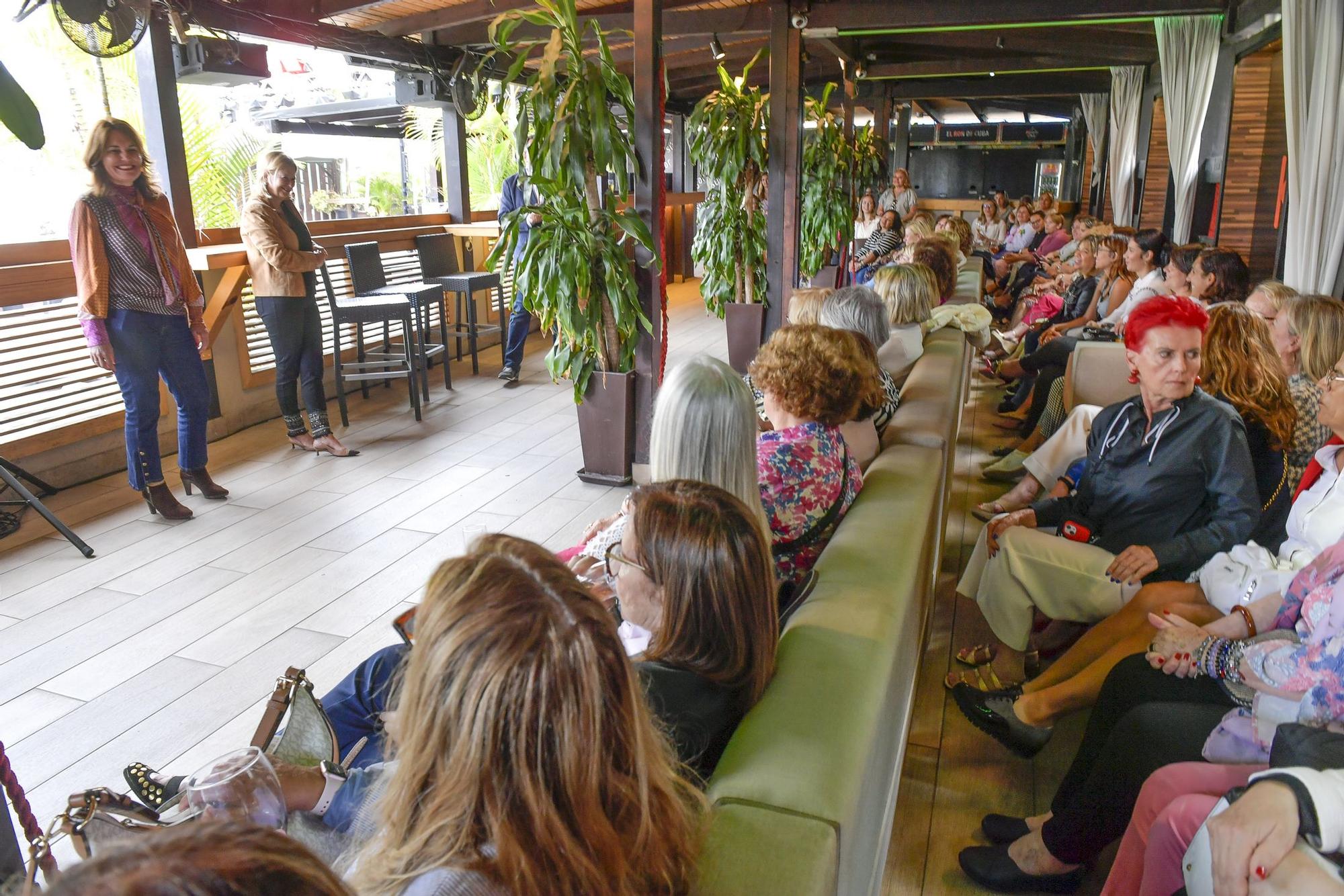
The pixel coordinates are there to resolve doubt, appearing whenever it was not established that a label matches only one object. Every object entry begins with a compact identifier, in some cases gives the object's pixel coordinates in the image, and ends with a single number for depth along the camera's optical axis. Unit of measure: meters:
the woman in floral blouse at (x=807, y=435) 2.06
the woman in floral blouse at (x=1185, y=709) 1.58
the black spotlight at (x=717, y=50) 6.59
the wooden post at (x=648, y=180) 4.14
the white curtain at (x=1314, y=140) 3.82
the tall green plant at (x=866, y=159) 9.73
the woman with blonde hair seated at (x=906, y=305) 4.04
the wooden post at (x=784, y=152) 6.13
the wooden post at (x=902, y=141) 14.97
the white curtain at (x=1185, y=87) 6.45
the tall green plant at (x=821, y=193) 7.71
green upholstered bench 0.97
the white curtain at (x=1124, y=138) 9.16
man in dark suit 6.11
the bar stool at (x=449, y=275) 6.30
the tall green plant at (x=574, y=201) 3.84
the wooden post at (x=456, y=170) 7.45
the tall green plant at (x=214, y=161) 7.70
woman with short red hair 2.23
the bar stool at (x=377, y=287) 5.52
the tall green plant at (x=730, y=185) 6.15
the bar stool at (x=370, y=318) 5.14
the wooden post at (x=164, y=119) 4.70
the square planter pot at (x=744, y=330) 6.48
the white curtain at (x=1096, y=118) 12.08
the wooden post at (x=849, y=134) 8.43
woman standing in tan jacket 4.44
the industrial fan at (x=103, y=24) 3.84
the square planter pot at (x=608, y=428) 4.24
